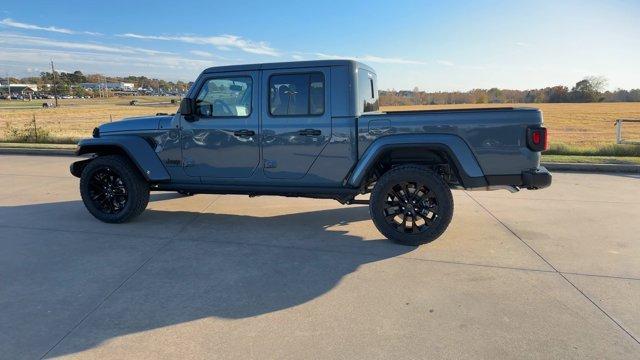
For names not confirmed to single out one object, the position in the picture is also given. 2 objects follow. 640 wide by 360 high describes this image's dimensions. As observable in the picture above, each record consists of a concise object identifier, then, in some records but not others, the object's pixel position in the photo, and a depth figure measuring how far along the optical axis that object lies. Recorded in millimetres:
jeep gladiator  4543
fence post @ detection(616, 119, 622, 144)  12478
